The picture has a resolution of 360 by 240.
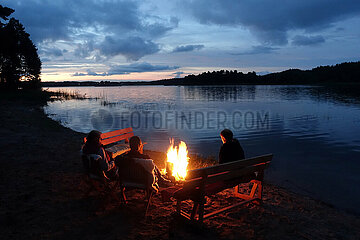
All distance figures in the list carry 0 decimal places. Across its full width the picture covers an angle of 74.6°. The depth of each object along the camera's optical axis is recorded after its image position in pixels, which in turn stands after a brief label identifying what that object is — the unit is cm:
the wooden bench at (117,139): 755
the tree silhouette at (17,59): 4500
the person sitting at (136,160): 493
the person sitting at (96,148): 548
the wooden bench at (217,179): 432
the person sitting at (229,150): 532
